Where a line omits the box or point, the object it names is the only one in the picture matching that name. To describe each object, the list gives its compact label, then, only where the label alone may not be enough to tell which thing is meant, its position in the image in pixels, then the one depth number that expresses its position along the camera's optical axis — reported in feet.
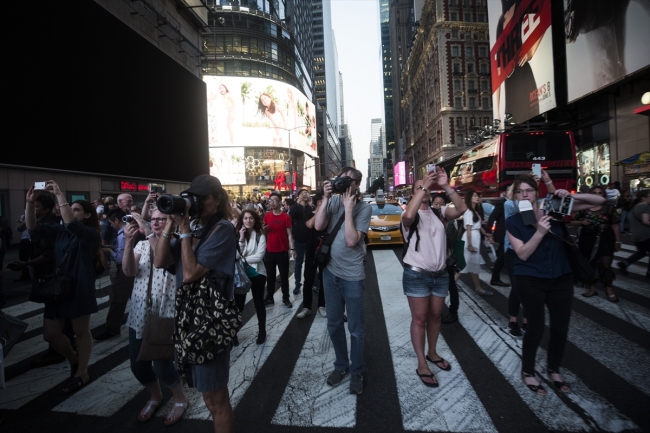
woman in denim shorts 10.71
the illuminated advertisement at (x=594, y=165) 65.76
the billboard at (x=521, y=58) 75.00
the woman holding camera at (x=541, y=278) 9.88
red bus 42.57
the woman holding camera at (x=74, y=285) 11.39
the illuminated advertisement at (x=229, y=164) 177.58
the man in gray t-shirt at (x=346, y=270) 10.42
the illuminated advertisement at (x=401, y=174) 287.93
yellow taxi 37.91
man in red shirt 19.17
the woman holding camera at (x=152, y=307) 9.18
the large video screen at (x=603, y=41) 48.88
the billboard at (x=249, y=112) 173.06
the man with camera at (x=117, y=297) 15.87
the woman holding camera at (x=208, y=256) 6.86
